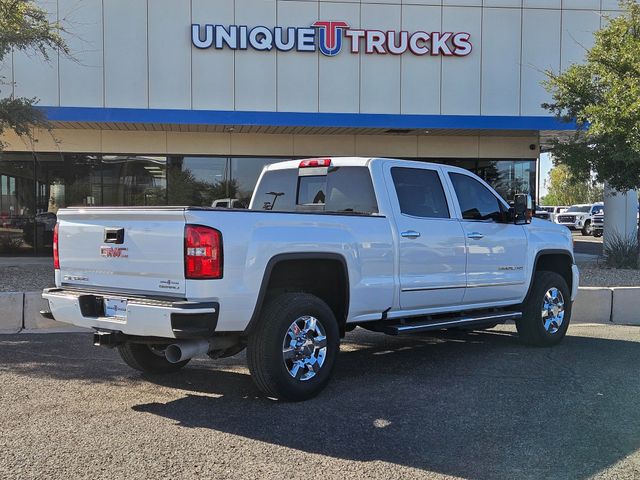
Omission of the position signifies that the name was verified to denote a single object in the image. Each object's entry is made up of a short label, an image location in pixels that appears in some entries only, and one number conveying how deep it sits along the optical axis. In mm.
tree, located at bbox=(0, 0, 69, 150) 10594
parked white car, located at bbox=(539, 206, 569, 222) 40875
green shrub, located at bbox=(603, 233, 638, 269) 13844
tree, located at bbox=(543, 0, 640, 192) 11367
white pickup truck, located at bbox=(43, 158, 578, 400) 4656
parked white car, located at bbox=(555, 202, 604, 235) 34938
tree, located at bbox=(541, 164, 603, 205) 72700
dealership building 15648
